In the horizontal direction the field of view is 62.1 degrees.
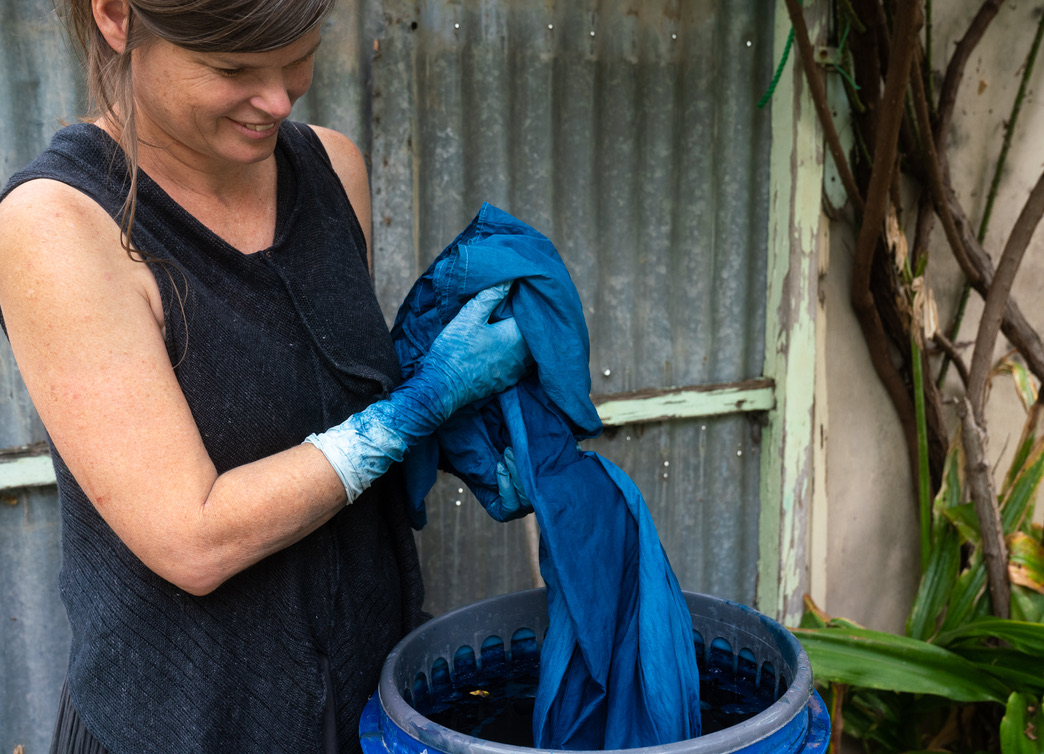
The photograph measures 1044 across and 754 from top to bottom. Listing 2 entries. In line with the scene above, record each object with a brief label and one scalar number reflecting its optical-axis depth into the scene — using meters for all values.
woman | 1.02
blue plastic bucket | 0.98
